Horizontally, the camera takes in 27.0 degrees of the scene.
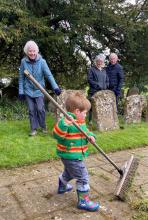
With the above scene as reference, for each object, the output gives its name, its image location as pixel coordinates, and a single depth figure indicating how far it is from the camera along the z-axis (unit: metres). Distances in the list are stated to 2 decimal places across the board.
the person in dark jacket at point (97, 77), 7.19
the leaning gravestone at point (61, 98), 6.63
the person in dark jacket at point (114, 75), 7.64
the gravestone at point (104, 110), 6.96
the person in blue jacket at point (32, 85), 5.85
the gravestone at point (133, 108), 7.92
